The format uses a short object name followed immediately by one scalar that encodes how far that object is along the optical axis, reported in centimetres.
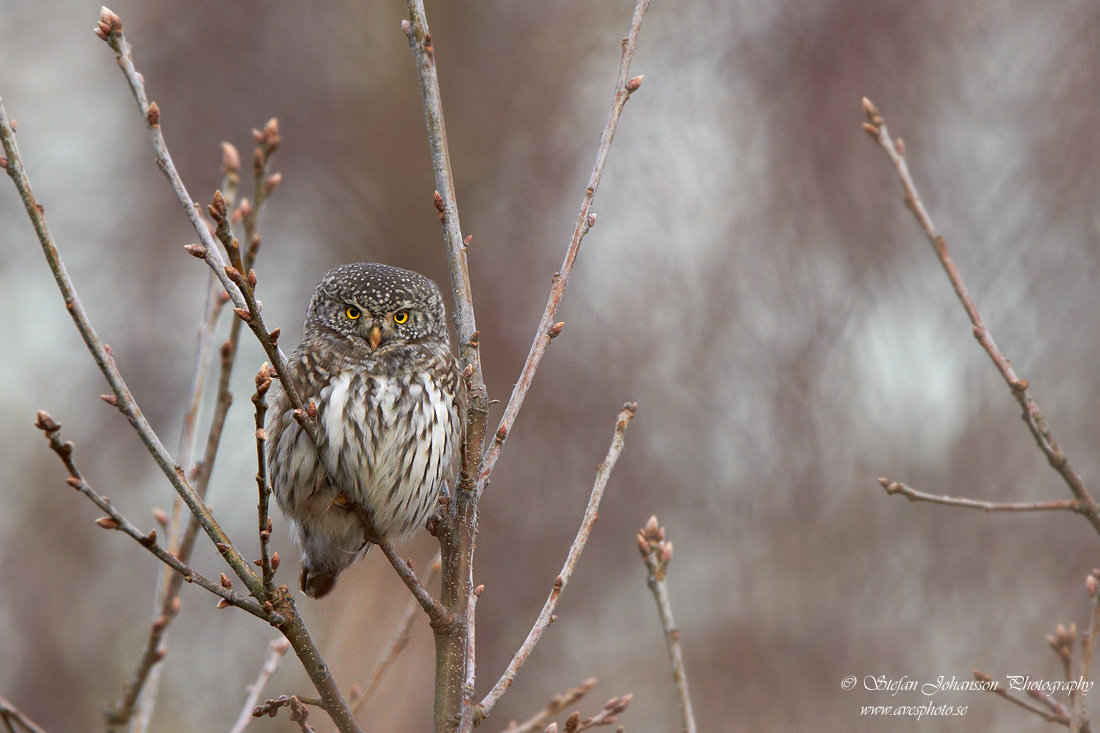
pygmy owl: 596
